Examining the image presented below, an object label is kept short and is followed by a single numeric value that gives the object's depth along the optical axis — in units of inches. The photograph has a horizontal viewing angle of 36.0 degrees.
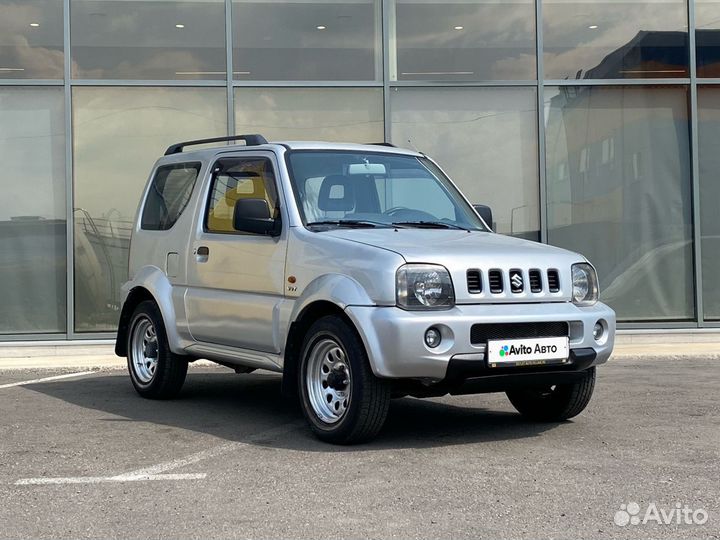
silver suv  248.4
